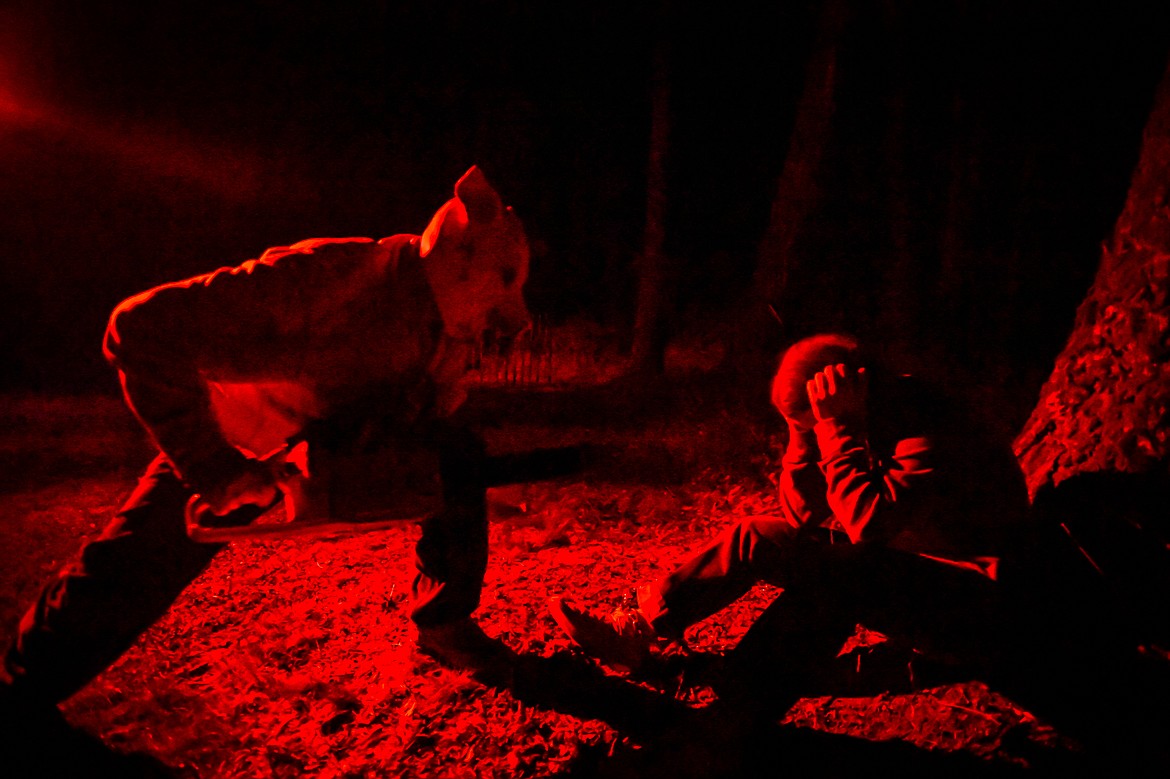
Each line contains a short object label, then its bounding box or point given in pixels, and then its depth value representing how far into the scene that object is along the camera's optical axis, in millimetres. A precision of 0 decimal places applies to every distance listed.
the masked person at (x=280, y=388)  2160
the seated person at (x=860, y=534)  2188
